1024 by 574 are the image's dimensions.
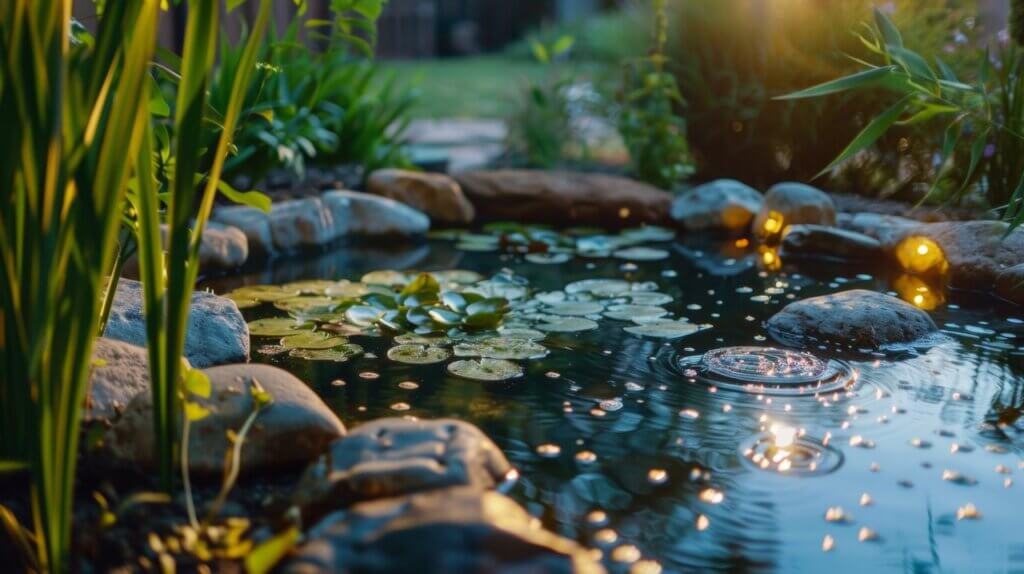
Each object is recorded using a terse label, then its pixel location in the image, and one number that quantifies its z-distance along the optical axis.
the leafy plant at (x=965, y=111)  2.49
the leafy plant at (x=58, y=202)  1.29
